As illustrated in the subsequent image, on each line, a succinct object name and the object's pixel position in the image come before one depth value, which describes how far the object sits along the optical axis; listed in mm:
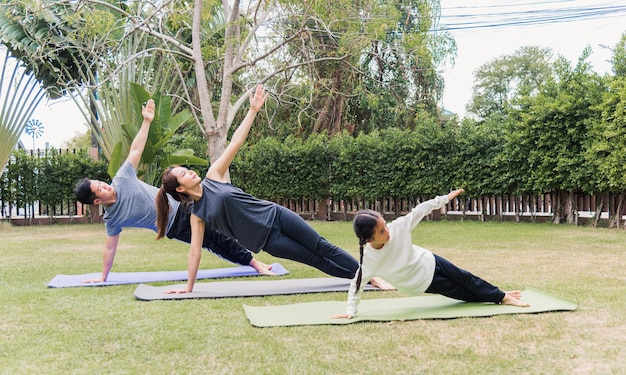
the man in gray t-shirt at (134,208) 5094
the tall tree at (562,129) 10617
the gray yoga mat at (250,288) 4586
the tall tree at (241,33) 8375
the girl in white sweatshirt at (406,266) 3598
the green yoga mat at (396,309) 3609
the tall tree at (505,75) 30391
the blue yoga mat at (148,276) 5363
